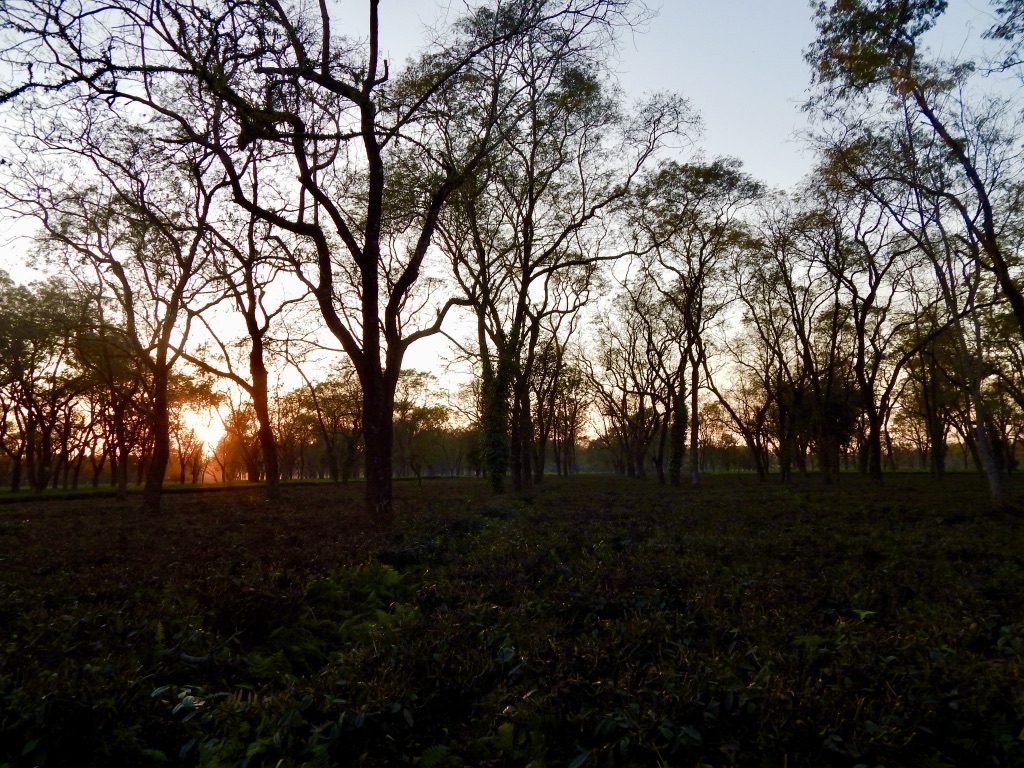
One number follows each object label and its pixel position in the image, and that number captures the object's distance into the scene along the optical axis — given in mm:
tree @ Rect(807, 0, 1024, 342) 11922
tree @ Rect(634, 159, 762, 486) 26906
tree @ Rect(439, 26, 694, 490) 21859
